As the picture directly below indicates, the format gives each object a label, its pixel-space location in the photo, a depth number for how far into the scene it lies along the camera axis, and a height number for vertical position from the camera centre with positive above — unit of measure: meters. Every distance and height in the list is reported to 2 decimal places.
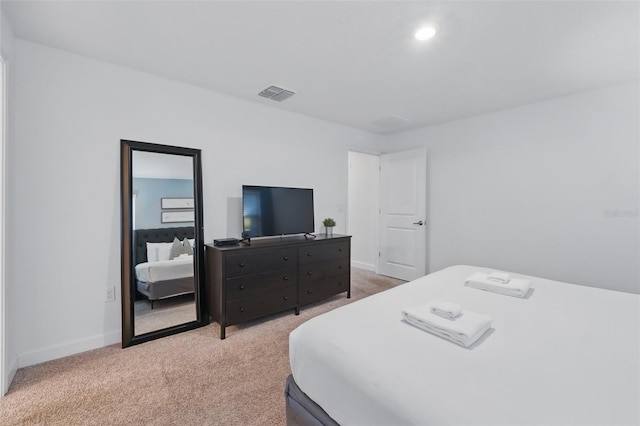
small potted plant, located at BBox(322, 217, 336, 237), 3.73 -0.20
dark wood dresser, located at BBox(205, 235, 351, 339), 2.63 -0.69
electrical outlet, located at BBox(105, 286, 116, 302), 2.48 -0.74
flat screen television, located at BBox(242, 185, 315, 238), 3.08 +0.00
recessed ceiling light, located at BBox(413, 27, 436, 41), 1.95 +1.28
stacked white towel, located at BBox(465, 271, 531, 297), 1.83 -0.51
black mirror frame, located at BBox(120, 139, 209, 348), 2.46 -0.35
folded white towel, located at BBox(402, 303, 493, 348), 1.21 -0.53
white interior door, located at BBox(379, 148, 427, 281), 4.33 -0.05
